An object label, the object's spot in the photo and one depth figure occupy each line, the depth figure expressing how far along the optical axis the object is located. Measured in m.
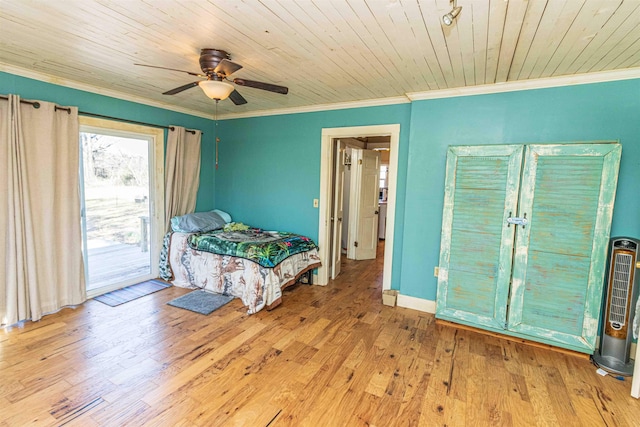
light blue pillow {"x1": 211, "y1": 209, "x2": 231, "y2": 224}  4.91
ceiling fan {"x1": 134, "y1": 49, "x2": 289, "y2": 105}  2.27
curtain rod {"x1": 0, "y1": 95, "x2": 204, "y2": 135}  2.89
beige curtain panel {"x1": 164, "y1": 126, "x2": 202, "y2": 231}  4.30
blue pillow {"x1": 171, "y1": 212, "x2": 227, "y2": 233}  4.20
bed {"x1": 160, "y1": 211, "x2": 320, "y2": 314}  3.42
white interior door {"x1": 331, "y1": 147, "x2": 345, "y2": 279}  4.45
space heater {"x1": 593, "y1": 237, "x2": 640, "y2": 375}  2.38
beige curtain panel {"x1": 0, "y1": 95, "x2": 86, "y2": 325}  2.82
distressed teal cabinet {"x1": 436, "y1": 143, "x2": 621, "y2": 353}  2.44
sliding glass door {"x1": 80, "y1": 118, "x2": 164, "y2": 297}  3.58
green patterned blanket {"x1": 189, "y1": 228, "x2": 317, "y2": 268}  3.48
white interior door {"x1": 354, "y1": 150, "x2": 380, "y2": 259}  5.73
